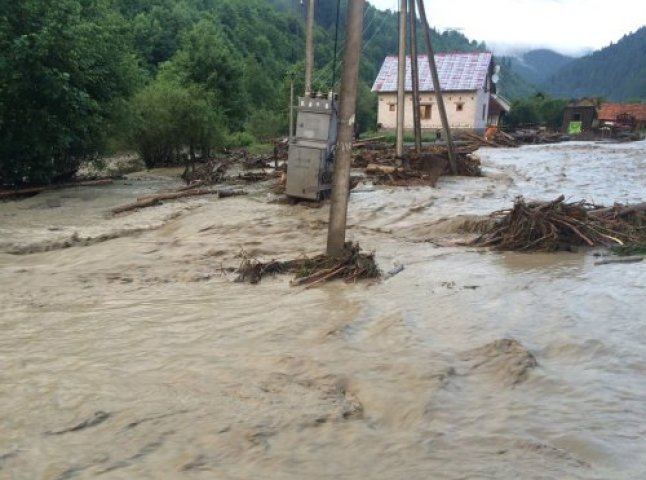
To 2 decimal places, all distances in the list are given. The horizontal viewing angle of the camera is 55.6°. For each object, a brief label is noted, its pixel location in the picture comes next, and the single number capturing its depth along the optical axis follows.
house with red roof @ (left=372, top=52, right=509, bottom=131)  48.41
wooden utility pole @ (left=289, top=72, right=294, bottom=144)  15.26
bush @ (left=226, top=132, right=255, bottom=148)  32.91
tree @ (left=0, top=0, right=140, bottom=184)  14.48
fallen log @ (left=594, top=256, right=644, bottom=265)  8.17
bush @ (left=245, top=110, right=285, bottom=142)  38.25
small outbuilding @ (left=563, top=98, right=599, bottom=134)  56.91
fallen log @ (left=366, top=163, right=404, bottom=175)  17.86
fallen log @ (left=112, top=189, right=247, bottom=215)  13.69
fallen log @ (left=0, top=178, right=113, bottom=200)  15.53
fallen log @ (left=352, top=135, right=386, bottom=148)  28.80
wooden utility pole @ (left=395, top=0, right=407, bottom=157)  17.66
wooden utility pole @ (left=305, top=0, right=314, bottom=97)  16.41
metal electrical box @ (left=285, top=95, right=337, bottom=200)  12.20
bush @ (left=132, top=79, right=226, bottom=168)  21.56
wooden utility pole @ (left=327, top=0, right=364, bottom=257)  6.89
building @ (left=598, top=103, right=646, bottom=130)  56.06
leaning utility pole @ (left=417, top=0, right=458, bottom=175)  17.12
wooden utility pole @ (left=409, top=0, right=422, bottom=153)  18.25
